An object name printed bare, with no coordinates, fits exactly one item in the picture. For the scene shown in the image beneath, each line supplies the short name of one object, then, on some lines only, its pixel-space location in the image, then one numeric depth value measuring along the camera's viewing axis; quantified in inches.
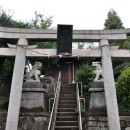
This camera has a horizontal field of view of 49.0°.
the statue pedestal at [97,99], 225.7
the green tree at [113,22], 517.0
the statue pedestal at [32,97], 225.2
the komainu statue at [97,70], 236.1
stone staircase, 210.7
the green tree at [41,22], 402.1
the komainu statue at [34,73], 231.0
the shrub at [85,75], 309.2
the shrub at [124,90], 221.7
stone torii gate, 190.8
